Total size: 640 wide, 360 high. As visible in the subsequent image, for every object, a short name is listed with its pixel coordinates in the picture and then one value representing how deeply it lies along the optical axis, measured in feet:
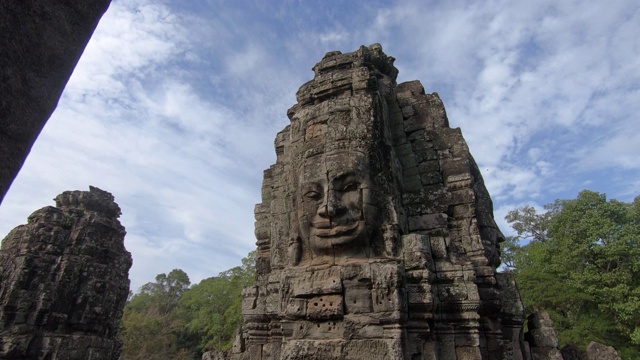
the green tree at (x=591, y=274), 44.19
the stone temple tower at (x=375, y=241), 14.33
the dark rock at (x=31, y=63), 4.08
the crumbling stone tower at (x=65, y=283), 24.81
